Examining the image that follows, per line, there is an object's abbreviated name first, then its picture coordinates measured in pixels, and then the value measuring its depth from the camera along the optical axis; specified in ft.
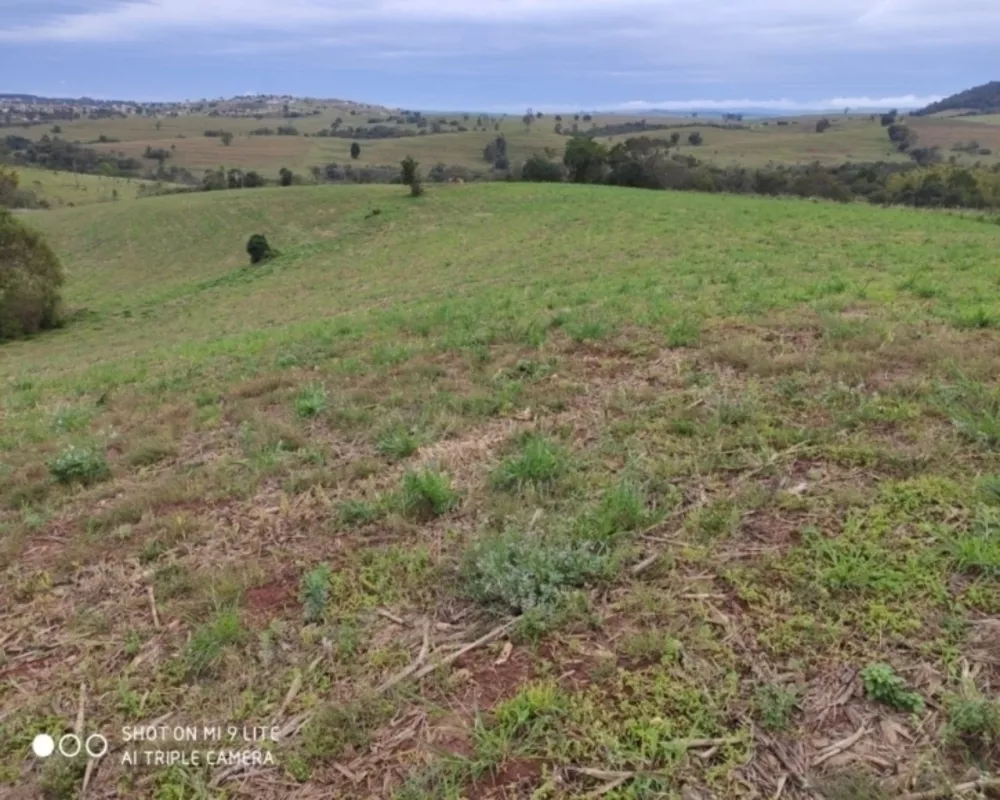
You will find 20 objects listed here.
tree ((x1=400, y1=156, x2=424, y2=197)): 149.69
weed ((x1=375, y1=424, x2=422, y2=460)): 16.06
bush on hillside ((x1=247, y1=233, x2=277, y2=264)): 117.39
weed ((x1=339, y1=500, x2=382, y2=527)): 13.38
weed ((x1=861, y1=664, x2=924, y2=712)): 8.21
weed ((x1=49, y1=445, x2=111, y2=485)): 17.03
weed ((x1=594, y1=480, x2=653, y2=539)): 11.97
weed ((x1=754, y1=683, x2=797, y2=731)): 8.16
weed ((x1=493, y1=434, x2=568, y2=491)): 13.94
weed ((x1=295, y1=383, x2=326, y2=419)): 19.24
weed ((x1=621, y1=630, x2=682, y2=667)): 9.20
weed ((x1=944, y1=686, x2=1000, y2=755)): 7.64
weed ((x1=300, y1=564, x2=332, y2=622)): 10.86
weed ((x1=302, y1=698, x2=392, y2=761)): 8.53
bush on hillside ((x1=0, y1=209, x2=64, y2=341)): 91.20
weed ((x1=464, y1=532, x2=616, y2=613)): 10.49
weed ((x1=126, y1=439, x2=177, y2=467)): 17.88
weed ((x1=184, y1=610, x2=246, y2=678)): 10.05
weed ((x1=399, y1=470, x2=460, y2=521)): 13.39
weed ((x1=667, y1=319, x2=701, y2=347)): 21.52
